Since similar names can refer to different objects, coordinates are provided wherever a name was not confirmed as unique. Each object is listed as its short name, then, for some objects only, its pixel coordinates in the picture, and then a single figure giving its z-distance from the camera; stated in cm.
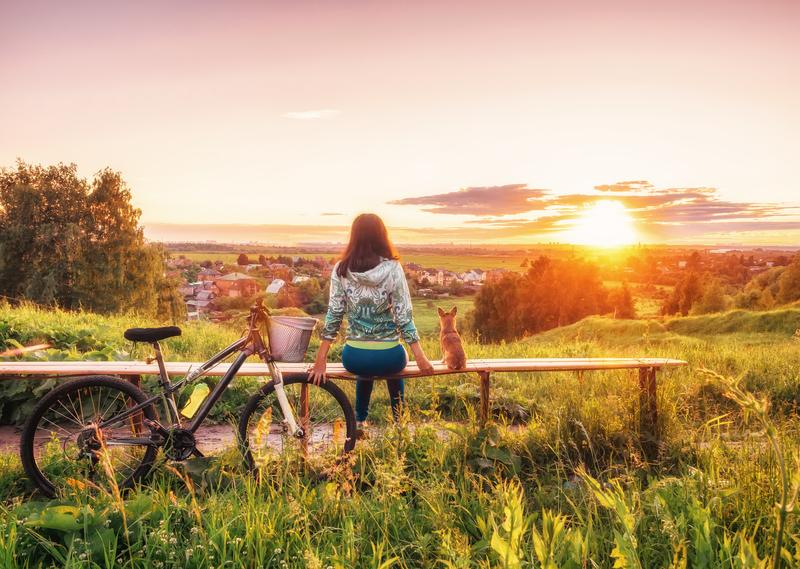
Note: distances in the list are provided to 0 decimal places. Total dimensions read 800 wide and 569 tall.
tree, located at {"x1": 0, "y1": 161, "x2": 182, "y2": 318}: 3678
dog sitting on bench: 528
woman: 476
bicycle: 440
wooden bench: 516
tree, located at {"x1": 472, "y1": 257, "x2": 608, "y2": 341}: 5109
